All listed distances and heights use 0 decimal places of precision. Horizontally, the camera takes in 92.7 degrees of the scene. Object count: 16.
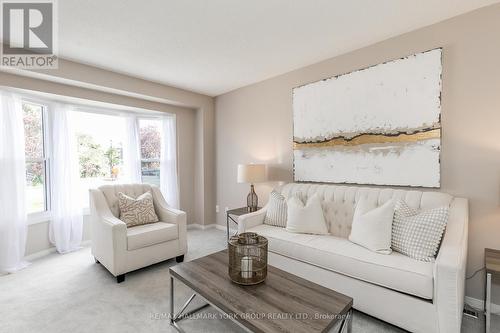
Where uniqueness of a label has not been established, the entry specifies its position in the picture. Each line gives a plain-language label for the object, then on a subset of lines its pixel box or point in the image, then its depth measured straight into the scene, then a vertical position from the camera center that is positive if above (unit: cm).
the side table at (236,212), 331 -69
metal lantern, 159 -68
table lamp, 324 -14
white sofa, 146 -78
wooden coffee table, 121 -80
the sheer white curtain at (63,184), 326 -28
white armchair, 246 -80
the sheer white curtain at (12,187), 269 -26
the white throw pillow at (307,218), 246 -59
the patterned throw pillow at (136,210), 287 -57
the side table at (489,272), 161 -75
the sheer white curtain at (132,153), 398 +18
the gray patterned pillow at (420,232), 175 -54
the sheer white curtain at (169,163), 425 +1
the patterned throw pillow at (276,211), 276 -57
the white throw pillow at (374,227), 194 -56
